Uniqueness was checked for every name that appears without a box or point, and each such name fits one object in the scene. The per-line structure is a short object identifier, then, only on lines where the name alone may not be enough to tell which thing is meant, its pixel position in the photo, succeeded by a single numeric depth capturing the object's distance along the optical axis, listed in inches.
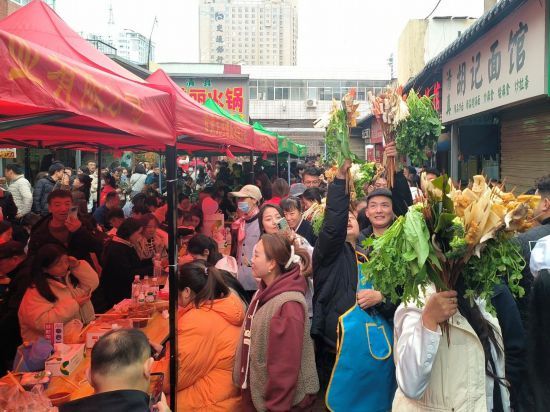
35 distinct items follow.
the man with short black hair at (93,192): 502.2
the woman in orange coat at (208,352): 126.4
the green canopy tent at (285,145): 354.0
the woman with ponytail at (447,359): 87.0
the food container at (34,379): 124.3
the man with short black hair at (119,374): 83.0
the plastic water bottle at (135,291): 188.5
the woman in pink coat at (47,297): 150.5
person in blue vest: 125.8
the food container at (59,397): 119.7
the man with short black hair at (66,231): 231.0
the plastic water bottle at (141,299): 185.1
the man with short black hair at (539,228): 151.9
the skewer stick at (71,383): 128.1
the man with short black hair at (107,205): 344.5
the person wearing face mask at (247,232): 226.5
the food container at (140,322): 173.8
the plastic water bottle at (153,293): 189.5
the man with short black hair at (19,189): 360.2
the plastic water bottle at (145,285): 192.1
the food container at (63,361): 132.0
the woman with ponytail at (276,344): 119.3
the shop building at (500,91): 266.5
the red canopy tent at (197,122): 156.6
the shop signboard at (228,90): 823.1
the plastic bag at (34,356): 136.4
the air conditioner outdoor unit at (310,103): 2096.5
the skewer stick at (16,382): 117.3
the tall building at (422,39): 1205.8
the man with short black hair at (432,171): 305.8
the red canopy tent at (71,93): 85.7
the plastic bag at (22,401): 108.7
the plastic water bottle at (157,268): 230.5
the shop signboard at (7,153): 509.4
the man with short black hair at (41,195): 391.2
